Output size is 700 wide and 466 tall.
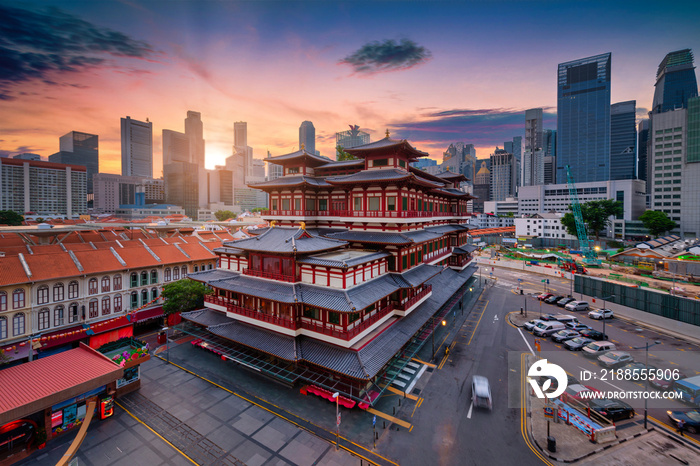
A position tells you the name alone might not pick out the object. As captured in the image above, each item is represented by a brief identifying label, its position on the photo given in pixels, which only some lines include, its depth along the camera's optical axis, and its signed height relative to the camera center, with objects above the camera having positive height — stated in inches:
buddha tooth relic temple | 948.0 -237.4
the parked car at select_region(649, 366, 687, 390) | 1000.2 -589.6
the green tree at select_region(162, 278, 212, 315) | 1384.1 -371.1
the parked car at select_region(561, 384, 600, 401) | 956.1 -597.3
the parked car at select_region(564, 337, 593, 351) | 1309.1 -577.2
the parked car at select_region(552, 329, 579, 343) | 1382.9 -572.2
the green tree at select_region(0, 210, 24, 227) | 4146.2 +57.8
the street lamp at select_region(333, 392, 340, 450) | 745.6 -587.9
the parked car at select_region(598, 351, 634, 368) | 1151.0 -574.8
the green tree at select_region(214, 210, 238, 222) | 6771.7 +165.3
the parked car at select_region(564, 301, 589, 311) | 1807.3 -550.5
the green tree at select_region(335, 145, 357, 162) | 1993.7 +485.1
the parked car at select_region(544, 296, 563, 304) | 1959.9 -547.7
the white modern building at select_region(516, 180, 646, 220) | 4847.4 +501.9
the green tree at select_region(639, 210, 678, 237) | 3688.5 -6.6
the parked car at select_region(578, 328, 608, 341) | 1387.8 -567.6
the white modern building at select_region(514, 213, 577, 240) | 4436.5 -87.3
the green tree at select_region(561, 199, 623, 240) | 3900.1 +91.3
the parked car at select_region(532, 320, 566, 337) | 1460.4 -564.2
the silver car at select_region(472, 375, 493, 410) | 912.9 -575.6
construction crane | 3657.5 -141.4
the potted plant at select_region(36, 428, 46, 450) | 755.4 -588.0
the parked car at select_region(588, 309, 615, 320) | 1658.5 -558.2
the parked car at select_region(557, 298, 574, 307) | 1897.1 -547.3
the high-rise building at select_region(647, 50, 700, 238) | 3826.3 +781.5
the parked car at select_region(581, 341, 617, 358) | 1252.5 -576.1
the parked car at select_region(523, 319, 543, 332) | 1522.5 -568.4
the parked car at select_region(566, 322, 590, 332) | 1471.5 -561.1
